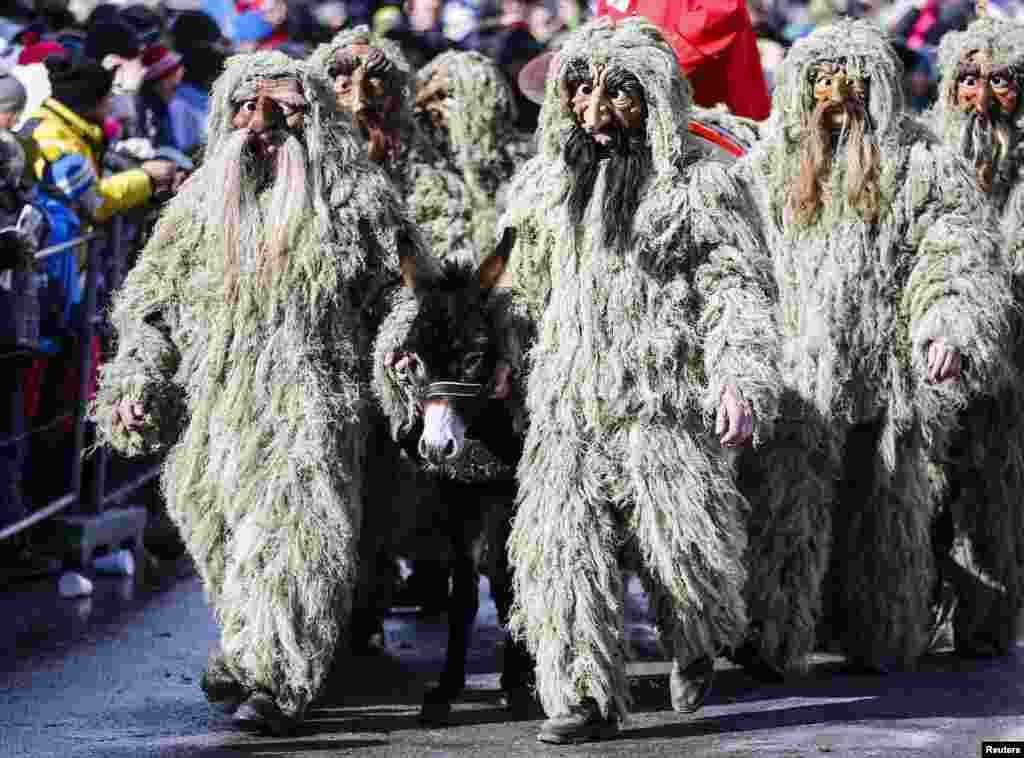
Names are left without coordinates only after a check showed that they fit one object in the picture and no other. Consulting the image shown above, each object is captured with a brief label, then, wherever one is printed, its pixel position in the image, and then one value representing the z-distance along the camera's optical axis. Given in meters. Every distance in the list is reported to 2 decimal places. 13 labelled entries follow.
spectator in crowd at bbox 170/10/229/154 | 24.17
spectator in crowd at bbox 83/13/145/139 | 23.19
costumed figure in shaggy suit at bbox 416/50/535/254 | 19.20
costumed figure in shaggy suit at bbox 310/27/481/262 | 16.47
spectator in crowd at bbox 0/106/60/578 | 16.66
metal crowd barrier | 18.64
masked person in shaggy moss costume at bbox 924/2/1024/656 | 15.96
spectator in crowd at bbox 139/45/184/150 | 23.33
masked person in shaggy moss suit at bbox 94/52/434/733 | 12.88
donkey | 12.32
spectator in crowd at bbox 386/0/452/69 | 27.27
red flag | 16.42
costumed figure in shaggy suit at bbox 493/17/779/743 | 12.61
